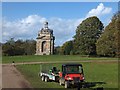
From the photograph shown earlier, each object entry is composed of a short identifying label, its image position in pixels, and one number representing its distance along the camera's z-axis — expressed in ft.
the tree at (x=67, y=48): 217.44
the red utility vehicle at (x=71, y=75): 36.41
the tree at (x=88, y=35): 152.44
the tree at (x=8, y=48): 192.74
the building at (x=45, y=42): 192.55
